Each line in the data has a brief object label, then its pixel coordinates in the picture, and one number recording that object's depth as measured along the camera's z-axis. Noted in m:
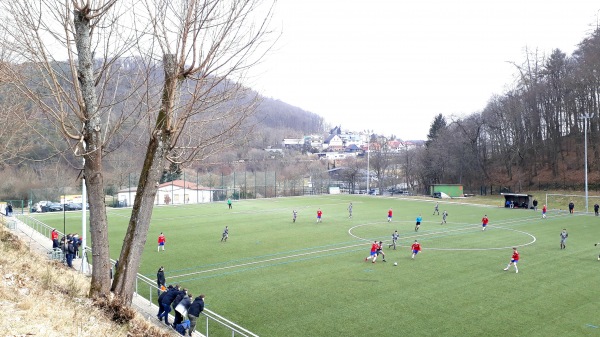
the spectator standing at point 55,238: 25.05
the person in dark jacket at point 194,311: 13.48
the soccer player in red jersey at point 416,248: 24.73
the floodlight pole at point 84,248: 20.56
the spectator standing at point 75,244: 23.27
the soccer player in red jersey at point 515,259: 21.77
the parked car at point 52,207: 50.44
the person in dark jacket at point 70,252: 21.50
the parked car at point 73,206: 51.00
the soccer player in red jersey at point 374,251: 24.03
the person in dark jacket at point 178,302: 13.65
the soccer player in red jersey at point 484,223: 34.96
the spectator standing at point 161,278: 18.36
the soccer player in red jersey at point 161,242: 27.77
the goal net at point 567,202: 51.04
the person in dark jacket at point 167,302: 14.38
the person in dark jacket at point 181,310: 13.57
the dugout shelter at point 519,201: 51.56
